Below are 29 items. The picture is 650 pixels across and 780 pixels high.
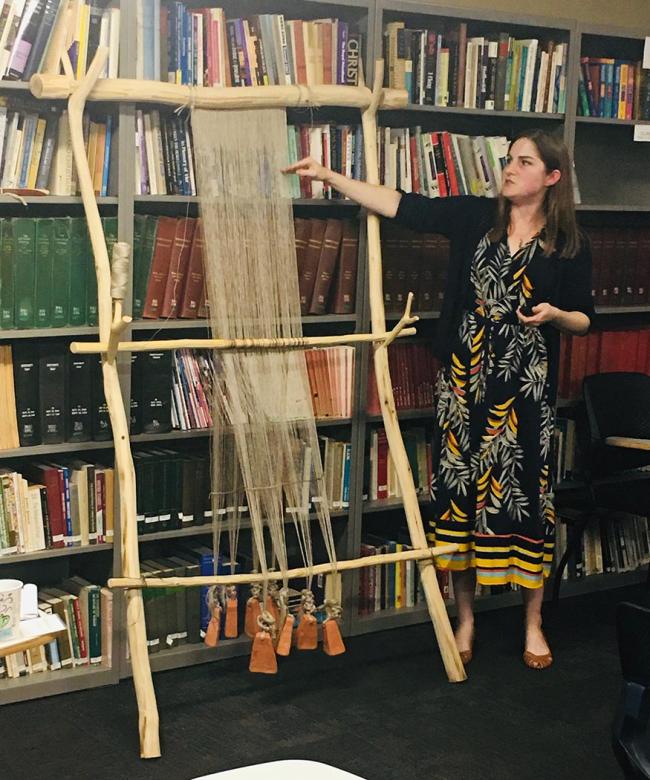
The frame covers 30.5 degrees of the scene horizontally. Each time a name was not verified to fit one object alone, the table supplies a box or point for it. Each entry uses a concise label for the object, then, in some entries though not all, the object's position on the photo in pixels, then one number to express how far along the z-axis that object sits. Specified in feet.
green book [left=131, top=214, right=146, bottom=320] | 11.34
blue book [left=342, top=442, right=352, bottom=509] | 12.91
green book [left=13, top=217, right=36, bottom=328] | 10.78
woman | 11.93
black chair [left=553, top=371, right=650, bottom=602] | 13.66
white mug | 6.92
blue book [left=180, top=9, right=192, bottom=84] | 11.23
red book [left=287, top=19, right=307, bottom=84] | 11.78
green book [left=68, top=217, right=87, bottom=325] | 11.03
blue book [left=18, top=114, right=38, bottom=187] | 10.79
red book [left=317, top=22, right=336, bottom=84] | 11.99
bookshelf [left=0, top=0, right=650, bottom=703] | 11.18
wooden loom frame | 10.27
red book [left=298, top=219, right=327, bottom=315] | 12.23
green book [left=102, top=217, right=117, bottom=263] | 11.12
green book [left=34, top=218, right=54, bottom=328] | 10.89
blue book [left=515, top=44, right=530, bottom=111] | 13.32
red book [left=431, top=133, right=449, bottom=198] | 12.94
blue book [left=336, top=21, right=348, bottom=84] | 12.09
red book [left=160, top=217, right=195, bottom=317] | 11.46
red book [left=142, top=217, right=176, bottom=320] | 11.40
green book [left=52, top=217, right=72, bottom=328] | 10.96
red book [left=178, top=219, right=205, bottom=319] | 11.54
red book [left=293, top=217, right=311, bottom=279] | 12.12
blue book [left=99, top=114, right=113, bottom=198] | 11.07
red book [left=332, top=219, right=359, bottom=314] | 12.44
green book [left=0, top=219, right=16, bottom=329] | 10.71
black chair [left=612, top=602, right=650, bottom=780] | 6.54
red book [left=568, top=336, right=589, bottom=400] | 14.40
